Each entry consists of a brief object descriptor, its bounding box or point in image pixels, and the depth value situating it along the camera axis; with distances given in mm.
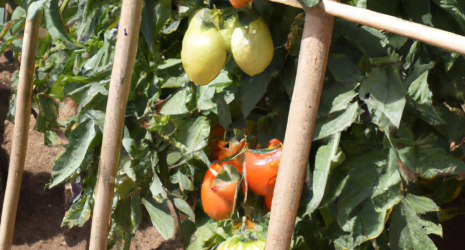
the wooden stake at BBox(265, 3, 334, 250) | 1624
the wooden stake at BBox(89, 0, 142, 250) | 1741
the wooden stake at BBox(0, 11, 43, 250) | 1969
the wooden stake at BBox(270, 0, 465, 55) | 1556
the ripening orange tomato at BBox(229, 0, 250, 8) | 1661
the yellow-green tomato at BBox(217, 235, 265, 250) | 1713
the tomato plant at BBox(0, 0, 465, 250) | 1686
